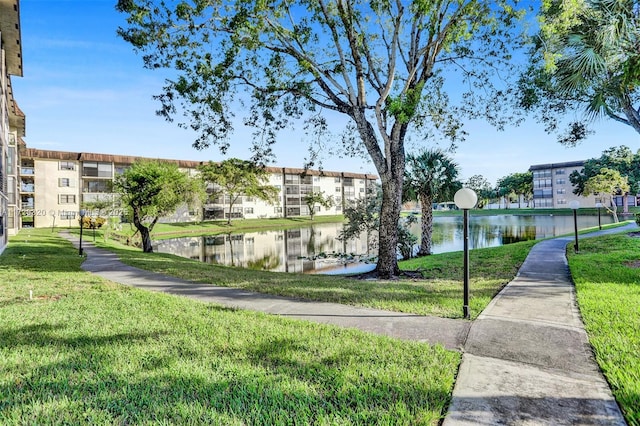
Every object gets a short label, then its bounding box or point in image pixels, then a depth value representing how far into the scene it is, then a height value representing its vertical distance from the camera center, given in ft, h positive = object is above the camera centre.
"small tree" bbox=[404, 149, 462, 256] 70.18 +7.02
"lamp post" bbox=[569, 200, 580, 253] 47.19 +1.23
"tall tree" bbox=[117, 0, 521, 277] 33.71 +17.82
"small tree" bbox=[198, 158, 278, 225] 163.94 +17.51
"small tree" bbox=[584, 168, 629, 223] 102.12 +9.15
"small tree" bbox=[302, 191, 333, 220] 227.40 +9.67
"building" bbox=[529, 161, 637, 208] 251.70 +20.79
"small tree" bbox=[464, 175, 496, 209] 304.17 +20.56
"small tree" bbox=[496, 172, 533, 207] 297.12 +25.33
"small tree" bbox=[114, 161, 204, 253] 66.85 +4.97
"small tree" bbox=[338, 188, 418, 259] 67.77 -1.38
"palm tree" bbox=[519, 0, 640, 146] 31.78 +16.41
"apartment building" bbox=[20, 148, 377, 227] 148.15 +14.97
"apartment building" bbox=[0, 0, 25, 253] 53.50 +26.75
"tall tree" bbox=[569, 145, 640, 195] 195.11 +27.98
